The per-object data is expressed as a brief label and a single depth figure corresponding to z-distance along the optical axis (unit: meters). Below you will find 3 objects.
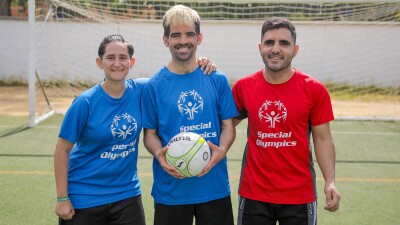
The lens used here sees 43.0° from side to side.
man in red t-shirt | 3.37
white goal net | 13.75
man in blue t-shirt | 3.40
